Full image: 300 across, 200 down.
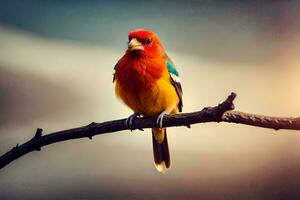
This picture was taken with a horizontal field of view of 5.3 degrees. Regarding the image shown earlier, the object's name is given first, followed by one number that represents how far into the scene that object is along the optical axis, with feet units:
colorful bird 10.68
